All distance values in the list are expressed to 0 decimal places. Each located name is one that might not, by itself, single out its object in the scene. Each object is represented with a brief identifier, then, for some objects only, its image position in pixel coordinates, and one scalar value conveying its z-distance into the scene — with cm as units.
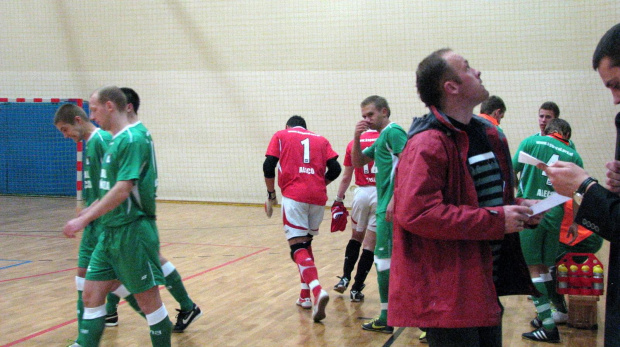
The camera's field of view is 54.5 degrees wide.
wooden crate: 508
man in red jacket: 206
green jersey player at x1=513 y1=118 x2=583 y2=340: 493
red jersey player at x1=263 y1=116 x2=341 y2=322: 573
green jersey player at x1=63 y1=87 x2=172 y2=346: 354
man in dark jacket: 168
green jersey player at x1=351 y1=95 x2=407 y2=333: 475
